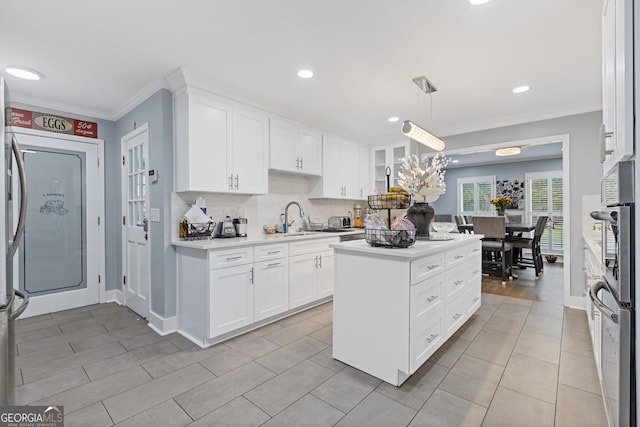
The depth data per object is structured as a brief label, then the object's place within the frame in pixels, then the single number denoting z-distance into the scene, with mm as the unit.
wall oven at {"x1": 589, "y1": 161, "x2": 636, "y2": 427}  1070
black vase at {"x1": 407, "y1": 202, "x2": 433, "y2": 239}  2627
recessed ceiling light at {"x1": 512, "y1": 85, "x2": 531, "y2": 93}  3115
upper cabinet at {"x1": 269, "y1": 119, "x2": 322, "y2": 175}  3611
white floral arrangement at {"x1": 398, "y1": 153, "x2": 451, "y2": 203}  2535
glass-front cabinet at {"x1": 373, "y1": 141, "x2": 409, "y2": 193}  5062
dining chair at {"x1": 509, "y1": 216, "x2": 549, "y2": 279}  5168
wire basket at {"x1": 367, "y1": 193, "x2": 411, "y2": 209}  2141
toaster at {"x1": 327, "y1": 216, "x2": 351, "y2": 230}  4812
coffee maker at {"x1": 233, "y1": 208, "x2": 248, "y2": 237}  3283
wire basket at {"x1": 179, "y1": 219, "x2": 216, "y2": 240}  2922
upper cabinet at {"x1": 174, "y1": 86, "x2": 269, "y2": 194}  2795
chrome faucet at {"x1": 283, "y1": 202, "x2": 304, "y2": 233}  4013
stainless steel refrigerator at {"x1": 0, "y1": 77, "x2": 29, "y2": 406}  1156
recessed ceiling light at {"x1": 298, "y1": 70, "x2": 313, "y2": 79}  2731
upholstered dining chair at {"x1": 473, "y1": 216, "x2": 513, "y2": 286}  4762
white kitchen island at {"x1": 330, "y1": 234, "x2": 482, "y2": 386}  1882
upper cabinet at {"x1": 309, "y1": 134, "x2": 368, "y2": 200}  4398
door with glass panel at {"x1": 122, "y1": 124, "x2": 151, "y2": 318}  3171
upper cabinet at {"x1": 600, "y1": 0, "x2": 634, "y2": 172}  1016
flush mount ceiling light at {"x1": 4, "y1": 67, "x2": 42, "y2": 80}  2619
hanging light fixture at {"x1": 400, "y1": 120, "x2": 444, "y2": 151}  2787
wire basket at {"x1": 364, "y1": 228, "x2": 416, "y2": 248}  2008
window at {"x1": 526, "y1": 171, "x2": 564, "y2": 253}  7125
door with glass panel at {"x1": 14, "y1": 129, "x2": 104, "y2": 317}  3346
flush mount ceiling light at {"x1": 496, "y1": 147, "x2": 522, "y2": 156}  5352
